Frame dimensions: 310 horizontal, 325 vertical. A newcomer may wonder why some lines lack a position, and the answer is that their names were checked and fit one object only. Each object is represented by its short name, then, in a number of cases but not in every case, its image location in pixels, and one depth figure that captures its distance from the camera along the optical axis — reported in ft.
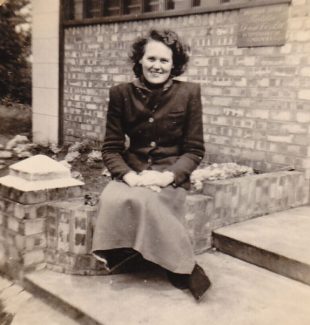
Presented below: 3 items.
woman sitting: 8.71
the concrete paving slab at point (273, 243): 10.29
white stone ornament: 10.19
